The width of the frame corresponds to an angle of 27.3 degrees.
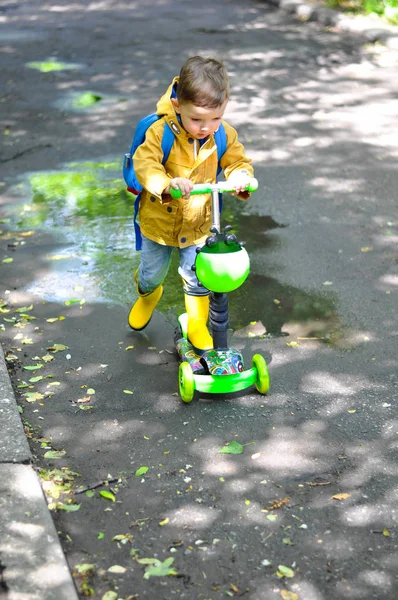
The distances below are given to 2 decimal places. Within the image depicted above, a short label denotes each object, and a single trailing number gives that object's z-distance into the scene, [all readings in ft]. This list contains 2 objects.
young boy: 12.29
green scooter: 12.37
